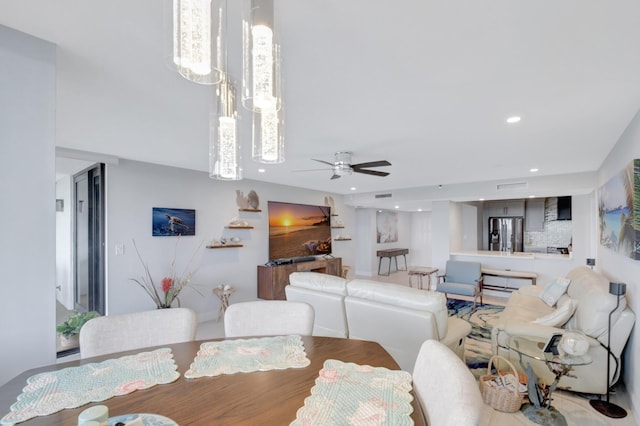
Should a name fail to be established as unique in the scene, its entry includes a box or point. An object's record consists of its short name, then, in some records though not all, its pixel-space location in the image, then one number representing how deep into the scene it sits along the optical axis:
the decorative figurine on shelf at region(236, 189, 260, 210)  5.15
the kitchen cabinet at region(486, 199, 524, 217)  8.02
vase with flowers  3.94
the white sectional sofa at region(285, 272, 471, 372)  2.26
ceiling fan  3.41
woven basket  2.22
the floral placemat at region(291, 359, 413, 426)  0.92
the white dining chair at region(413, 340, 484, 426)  0.75
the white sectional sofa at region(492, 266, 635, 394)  2.36
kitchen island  5.46
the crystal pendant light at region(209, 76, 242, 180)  1.61
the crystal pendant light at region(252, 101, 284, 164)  1.48
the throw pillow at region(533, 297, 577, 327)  2.78
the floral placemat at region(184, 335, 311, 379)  1.27
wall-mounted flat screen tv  5.68
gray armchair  5.07
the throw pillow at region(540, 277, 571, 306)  3.70
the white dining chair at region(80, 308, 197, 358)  1.52
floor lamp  2.21
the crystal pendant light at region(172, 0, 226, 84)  0.90
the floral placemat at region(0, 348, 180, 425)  0.97
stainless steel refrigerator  8.05
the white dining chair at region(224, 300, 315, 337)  1.84
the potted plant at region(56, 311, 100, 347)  3.12
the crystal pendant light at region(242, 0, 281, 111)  1.00
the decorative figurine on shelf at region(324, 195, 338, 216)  7.02
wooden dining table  0.93
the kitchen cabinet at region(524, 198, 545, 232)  7.91
